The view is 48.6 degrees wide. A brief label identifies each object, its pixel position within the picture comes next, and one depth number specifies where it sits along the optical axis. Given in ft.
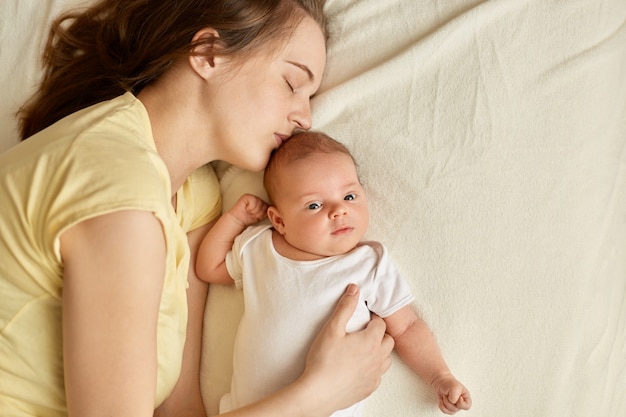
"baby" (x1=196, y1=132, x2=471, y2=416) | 4.54
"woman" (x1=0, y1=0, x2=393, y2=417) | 3.65
